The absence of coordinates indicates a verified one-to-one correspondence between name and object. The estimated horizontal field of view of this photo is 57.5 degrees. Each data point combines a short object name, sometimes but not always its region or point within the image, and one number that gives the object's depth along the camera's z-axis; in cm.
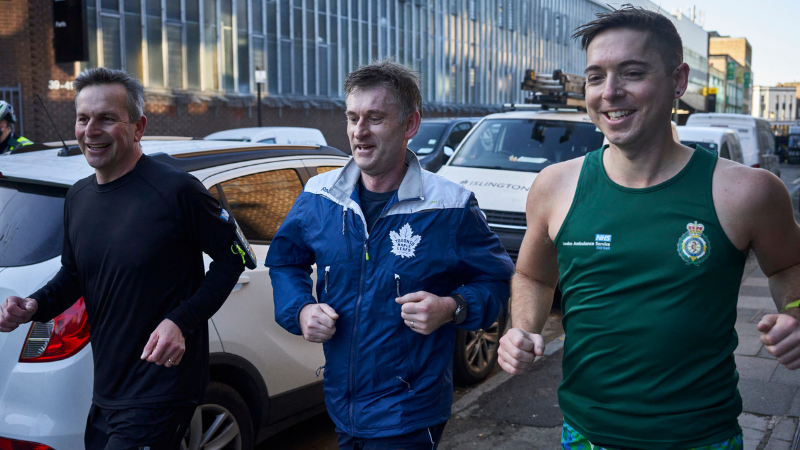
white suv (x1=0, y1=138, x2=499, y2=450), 291
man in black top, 270
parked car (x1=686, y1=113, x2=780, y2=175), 1665
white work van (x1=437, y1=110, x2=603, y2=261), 788
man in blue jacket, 249
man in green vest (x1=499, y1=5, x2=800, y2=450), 198
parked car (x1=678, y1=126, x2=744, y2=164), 1159
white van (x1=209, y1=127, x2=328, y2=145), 1432
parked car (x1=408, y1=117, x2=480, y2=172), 1494
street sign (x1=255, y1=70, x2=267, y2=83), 2433
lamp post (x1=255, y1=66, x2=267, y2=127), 2429
